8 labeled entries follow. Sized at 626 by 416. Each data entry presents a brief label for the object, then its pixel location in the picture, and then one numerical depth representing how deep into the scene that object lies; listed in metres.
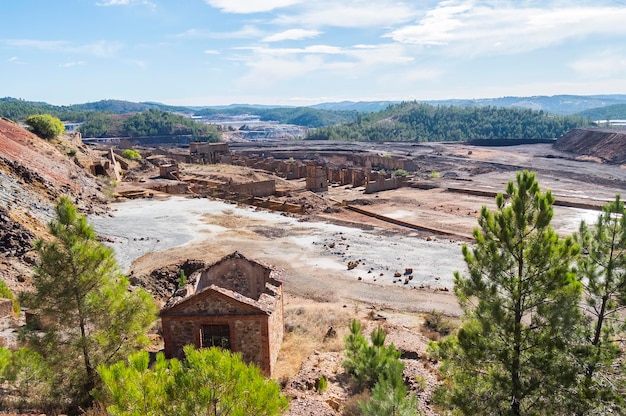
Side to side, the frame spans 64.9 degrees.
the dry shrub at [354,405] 11.26
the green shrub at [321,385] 12.59
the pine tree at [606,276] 9.72
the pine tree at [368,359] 12.71
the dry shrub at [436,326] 18.15
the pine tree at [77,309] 10.03
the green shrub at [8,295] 17.72
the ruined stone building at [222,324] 13.52
